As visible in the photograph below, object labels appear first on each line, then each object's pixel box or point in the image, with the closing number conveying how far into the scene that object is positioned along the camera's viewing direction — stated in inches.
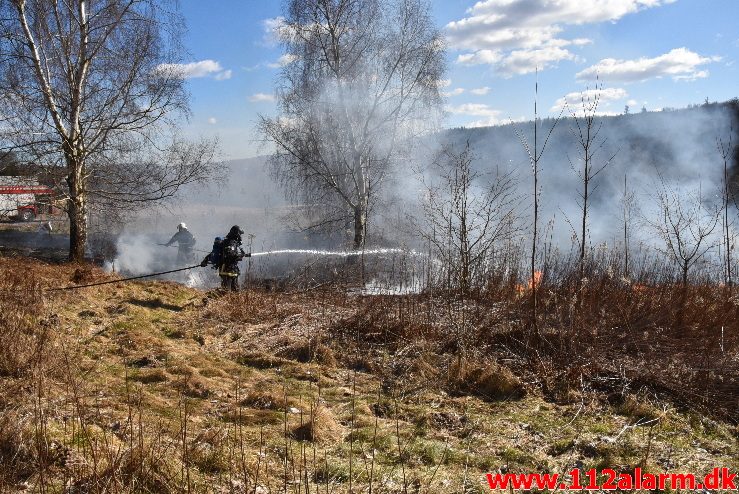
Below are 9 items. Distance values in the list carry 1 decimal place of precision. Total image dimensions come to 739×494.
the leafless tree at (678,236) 305.4
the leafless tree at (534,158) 212.8
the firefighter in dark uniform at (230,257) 392.8
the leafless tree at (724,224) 328.2
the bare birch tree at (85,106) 421.7
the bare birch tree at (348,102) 591.8
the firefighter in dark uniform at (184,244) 582.9
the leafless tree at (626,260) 363.0
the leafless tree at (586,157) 271.0
